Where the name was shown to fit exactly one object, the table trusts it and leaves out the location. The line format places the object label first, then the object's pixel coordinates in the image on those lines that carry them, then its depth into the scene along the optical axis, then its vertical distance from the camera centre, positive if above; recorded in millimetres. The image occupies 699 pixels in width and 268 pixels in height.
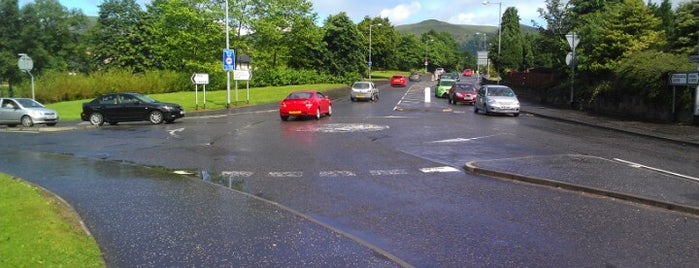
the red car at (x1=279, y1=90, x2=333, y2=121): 24688 -1062
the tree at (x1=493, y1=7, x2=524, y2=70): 69119 +3679
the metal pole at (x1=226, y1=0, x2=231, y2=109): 35128 -583
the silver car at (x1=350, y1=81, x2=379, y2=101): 41125 -703
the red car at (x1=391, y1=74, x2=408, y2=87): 69375 +94
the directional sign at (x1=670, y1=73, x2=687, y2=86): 18625 +176
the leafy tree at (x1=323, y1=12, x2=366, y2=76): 69250 +4115
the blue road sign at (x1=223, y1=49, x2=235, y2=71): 33853 +1270
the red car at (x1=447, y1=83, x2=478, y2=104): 36281 -742
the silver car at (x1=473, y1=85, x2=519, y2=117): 26078 -841
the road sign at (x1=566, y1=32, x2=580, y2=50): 26891 +2076
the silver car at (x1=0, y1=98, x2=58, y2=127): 26156 -1656
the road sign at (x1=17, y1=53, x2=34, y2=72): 33650 +894
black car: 25000 -1388
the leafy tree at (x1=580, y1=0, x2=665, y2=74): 25812 +2231
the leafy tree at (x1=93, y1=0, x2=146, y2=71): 74250 +5859
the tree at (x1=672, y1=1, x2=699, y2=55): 22406 +2285
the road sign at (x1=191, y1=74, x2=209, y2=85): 32469 +82
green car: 45906 -399
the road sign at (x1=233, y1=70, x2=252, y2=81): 35562 +368
